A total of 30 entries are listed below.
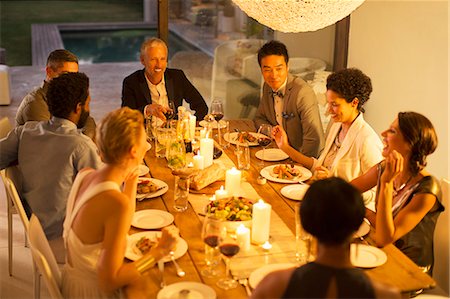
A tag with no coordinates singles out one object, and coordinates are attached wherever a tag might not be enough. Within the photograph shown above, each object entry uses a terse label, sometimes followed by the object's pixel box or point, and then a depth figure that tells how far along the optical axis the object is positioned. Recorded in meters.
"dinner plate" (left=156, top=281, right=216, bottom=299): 2.32
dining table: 2.47
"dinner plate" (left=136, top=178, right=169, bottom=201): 3.17
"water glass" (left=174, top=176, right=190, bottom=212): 3.04
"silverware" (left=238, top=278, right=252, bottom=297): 2.39
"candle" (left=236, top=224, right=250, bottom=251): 2.60
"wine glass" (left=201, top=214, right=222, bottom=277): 2.33
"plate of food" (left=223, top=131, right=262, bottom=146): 3.81
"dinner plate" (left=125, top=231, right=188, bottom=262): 2.58
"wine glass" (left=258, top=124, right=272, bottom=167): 3.80
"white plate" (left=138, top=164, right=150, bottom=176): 3.57
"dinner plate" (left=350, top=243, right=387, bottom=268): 2.59
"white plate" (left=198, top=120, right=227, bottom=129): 4.21
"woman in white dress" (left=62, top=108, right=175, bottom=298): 2.35
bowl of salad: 2.78
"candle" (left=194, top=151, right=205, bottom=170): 3.55
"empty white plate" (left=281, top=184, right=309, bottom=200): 3.26
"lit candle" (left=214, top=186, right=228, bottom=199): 3.03
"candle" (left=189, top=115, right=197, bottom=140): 3.98
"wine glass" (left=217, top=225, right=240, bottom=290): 2.35
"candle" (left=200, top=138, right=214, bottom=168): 3.63
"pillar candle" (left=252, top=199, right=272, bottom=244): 2.68
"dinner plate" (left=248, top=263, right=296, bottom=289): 2.41
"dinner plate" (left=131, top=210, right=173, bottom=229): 2.89
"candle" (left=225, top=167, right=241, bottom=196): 3.17
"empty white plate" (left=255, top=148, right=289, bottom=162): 3.86
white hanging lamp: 3.30
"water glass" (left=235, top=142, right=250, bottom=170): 3.65
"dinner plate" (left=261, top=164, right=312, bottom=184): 3.45
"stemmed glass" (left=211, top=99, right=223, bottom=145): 4.02
